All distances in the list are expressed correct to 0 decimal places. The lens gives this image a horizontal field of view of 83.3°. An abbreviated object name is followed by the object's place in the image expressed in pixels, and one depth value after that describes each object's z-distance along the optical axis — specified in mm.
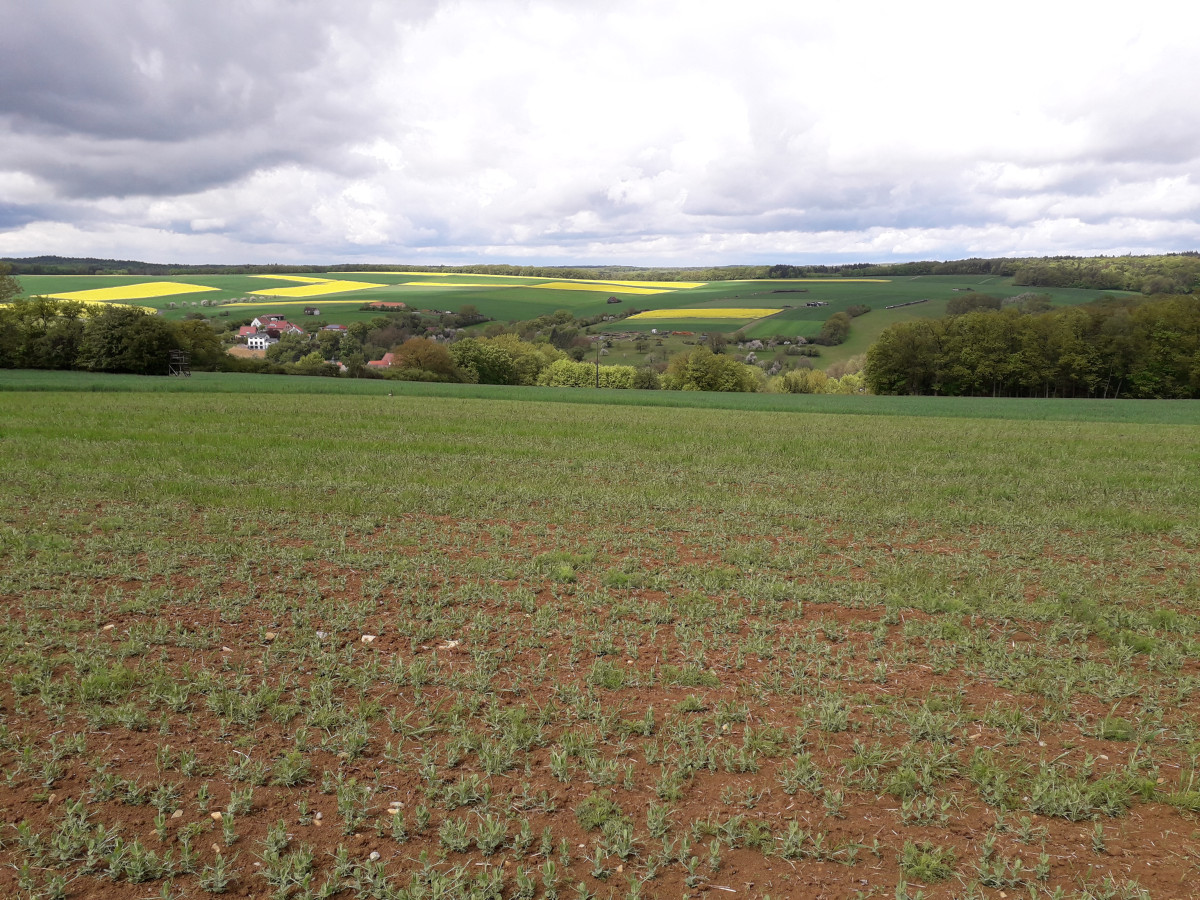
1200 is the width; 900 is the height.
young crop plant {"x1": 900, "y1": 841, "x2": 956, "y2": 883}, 3992
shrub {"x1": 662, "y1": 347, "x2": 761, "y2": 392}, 85062
